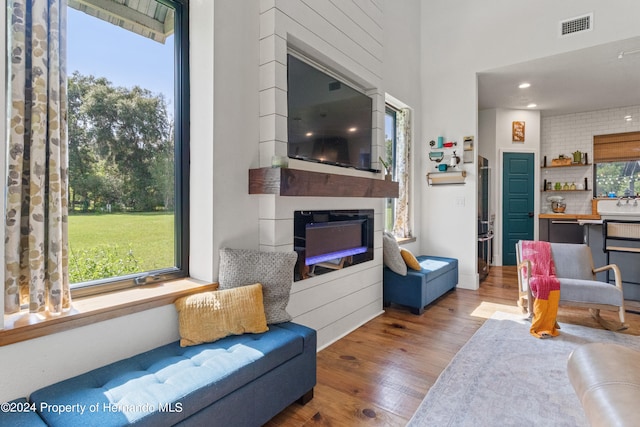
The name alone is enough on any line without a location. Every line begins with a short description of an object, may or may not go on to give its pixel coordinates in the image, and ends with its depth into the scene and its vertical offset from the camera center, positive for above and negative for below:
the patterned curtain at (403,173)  4.64 +0.51
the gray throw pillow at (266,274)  2.03 -0.39
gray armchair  2.93 -0.67
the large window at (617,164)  6.23 +0.86
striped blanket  2.94 -0.82
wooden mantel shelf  2.21 +0.19
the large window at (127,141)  1.81 +0.40
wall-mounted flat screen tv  2.61 +0.78
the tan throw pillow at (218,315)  1.80 -0.57
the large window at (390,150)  4.55 +0.80
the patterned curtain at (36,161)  1.47 +0.21
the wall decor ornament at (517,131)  6.38 +1.48
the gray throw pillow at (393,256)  3.63 -0.50
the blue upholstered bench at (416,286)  3.53 -0.83
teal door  6.38 +0.17
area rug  1.83 -1.10
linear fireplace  2.60 -0.26
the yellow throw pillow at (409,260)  3.72 -0.55
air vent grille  3.83 +2.13
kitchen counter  5.92 -0.11
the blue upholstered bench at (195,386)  1.23 -0.73
